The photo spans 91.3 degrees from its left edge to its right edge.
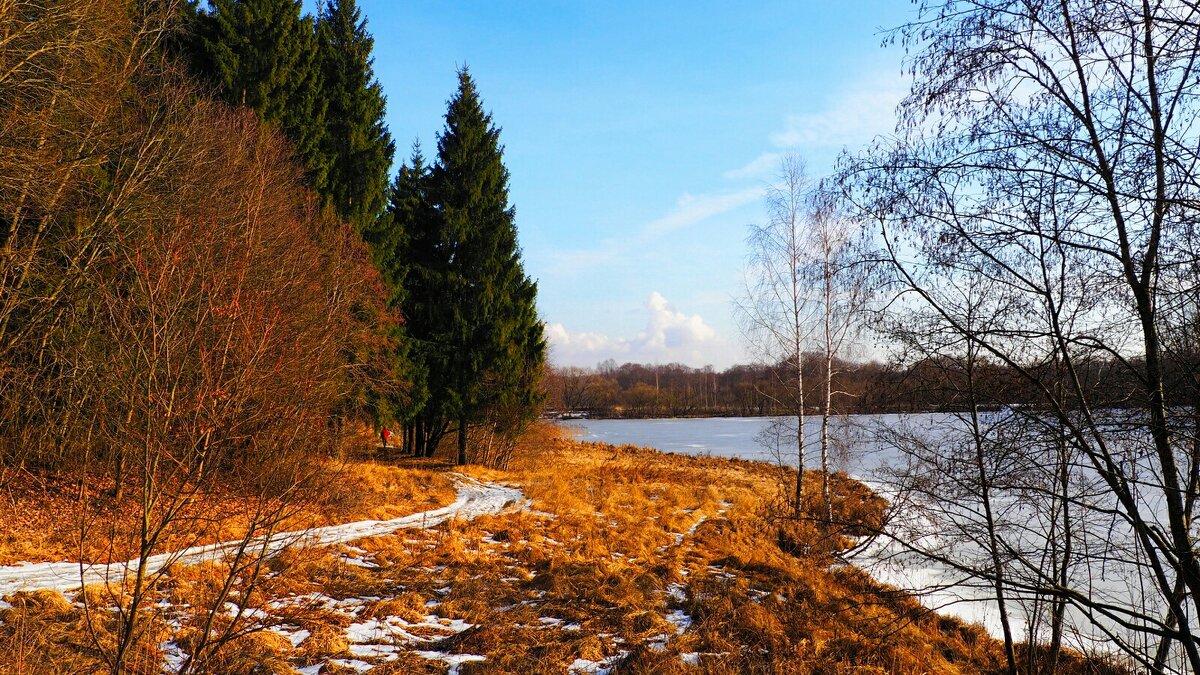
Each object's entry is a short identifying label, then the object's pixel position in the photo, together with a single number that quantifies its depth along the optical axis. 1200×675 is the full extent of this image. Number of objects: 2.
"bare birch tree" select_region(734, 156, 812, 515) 12.30
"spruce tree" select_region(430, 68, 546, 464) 18.28
